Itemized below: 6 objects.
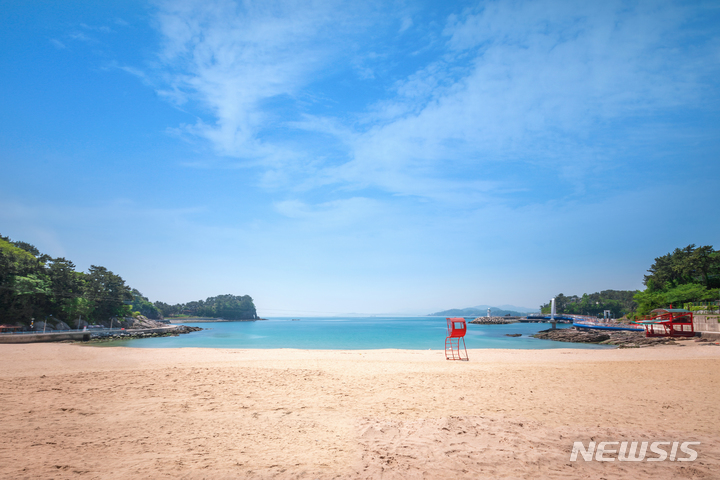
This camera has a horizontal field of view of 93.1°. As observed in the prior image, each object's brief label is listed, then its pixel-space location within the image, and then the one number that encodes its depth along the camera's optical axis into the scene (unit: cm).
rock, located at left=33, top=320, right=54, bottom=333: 4266
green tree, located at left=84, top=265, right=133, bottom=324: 5838
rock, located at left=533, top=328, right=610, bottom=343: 3983
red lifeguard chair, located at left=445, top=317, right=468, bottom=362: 1881
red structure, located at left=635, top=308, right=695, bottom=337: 3303
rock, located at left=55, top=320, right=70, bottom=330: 4795
